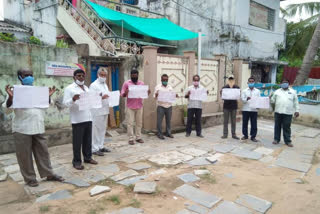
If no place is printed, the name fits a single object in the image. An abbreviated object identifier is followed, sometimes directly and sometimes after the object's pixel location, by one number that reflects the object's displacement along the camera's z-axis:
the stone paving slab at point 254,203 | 3.56
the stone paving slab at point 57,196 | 3.61
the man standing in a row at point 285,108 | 6.58
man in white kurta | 5.48
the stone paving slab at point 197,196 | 3.65
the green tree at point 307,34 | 10.56
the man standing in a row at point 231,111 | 7.23
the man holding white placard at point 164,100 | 6.92
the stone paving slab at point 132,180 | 4.16
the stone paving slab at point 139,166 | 4.85
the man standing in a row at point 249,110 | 6.98
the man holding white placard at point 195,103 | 7.21
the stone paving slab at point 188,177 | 4.36
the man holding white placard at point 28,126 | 3.77
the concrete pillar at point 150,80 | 7.53
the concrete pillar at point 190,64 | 8.73
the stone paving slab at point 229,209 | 3.43
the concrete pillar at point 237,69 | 10.99
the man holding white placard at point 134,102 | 6.39
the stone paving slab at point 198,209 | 3.41
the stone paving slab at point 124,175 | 4.34
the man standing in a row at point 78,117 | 4.44
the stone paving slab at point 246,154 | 5.78
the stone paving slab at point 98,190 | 3.75
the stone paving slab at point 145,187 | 3.84
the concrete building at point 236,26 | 12.84
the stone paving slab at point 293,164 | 5.14
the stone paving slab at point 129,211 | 3.31
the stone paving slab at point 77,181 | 4.07
